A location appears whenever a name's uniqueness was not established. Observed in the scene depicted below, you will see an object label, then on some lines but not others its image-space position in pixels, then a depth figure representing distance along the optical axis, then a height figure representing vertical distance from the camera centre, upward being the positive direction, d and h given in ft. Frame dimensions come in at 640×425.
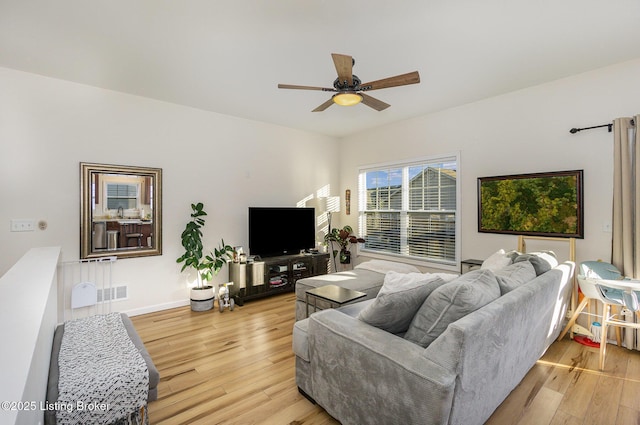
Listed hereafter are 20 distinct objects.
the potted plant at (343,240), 18.33 -1.70
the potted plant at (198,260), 13.15 -2.18
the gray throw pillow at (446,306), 5.40 -1.75
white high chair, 8.36 -2.41
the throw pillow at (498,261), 9.35 -1.65
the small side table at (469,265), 12.53 -2.27
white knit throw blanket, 4.93 -2.98
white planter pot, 13.19 -3.88
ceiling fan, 7.21 +3.46
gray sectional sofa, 4.63 -2.53
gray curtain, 9.44 +0.47
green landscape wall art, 10.83 +0.30
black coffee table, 8.21 -2.41
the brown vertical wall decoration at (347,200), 19.69 +0.81
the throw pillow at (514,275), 6.64 -1.59
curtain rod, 9.98 +2.93
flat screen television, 15.28 -0.97
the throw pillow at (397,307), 5.74 -1.86
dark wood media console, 14.23 -3.16
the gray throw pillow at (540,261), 8.41 -1.49
